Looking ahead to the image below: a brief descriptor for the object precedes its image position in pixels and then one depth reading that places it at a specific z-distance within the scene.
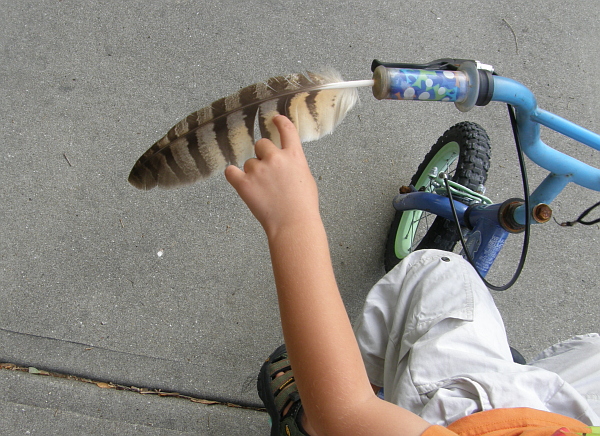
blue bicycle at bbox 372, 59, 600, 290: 0.89
